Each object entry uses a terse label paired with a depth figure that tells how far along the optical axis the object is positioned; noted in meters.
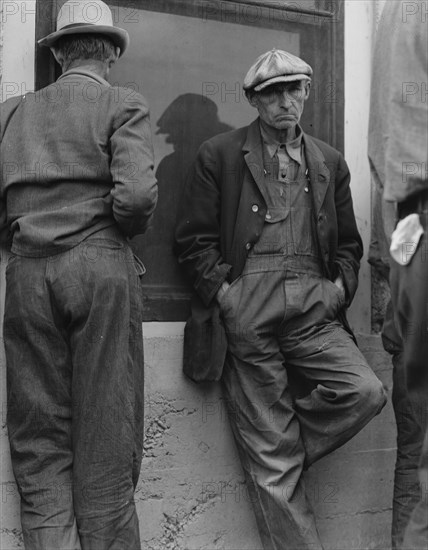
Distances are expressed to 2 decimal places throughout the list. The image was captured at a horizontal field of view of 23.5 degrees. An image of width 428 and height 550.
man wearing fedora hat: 4.05
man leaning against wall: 4.58
